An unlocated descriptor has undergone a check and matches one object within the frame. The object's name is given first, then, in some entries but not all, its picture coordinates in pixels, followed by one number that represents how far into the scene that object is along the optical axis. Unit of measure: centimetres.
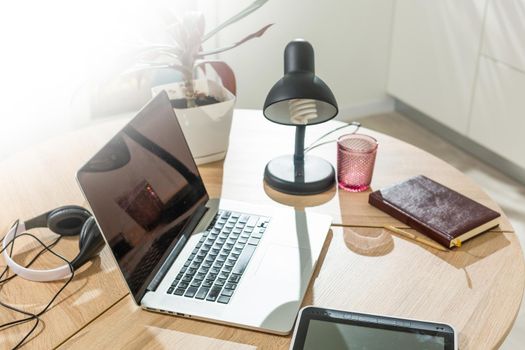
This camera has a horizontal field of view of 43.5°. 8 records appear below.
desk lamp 116
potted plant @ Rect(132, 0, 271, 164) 137
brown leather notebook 116
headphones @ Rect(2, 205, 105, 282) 109
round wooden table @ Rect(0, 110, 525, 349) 97
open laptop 99
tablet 91
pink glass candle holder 129
